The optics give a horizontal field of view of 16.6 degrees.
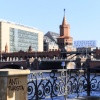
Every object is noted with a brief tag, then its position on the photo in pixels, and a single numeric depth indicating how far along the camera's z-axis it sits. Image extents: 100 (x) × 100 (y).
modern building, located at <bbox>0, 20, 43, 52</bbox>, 142.00
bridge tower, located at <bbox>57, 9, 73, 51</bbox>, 145.62
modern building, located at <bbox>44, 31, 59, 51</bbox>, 174.98
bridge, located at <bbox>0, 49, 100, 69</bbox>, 106.44
